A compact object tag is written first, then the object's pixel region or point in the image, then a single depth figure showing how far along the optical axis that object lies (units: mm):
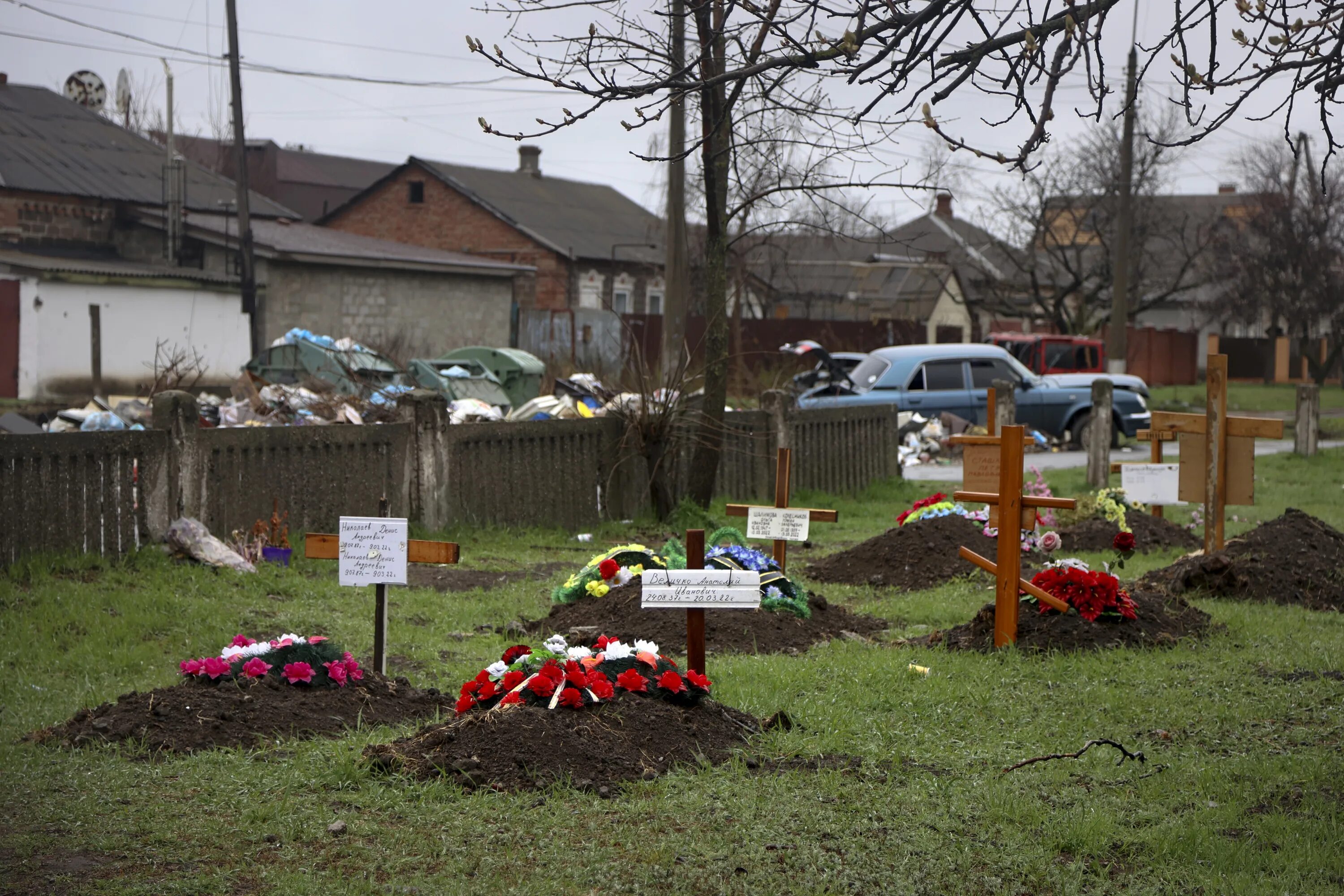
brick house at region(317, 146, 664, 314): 41375
